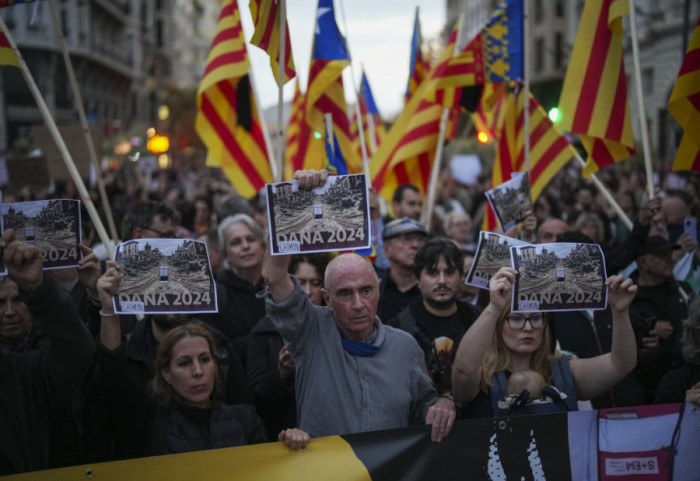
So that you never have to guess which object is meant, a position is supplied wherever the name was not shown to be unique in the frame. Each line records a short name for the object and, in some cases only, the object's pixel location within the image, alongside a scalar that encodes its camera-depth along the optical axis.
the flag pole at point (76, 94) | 4.76
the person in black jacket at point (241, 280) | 5.12
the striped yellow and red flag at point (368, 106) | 9.78
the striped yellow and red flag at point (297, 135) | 8.19
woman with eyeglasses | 3.20
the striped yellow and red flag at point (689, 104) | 4.33
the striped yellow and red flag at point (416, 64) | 8.62
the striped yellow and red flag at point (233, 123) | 7.13
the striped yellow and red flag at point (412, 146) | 7.88
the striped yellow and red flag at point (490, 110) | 7.75
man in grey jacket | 3.25
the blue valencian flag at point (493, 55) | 6.78
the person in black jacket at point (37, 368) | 3.03
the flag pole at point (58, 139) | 4.40
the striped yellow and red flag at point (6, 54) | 4.37
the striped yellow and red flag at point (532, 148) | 6.50
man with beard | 4.21
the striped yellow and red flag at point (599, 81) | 5.66
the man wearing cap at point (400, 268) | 5.33
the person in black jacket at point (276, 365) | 3.85
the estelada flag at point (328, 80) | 7.15
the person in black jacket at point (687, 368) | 3.67
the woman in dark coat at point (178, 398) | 3.23
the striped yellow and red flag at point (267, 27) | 4.38
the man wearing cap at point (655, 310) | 4.71
